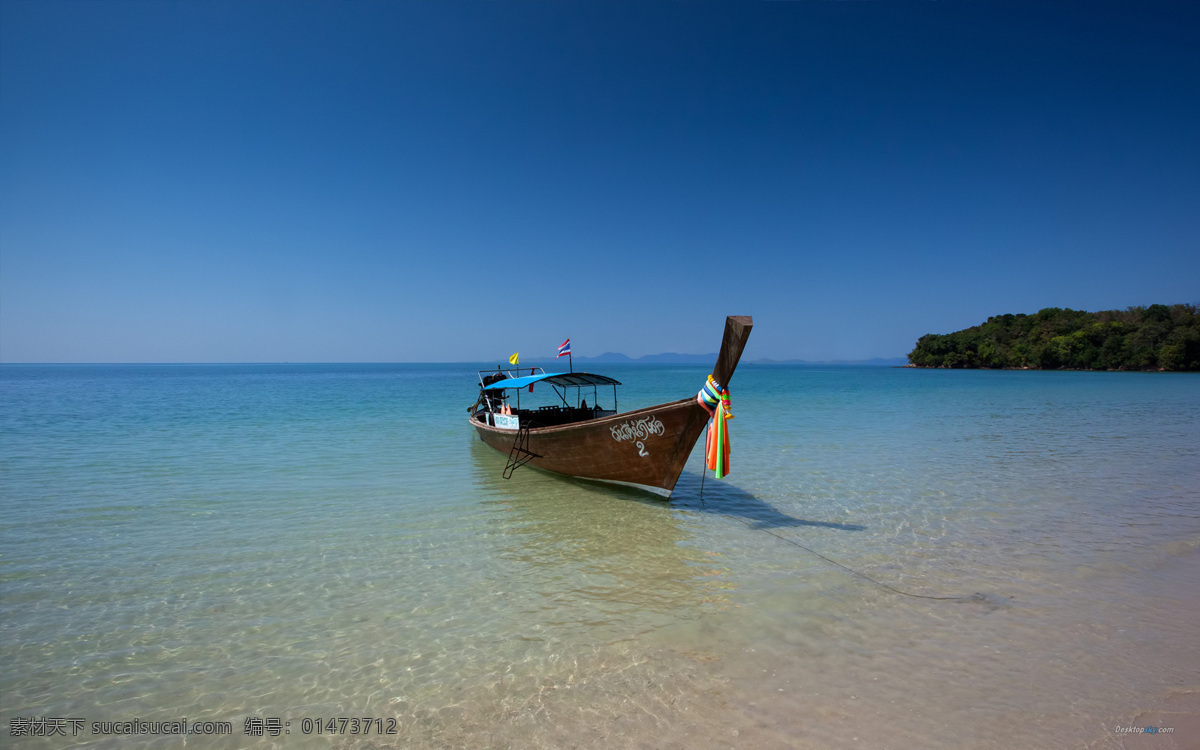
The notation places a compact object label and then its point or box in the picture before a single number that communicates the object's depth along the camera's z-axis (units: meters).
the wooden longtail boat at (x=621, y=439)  8.74
